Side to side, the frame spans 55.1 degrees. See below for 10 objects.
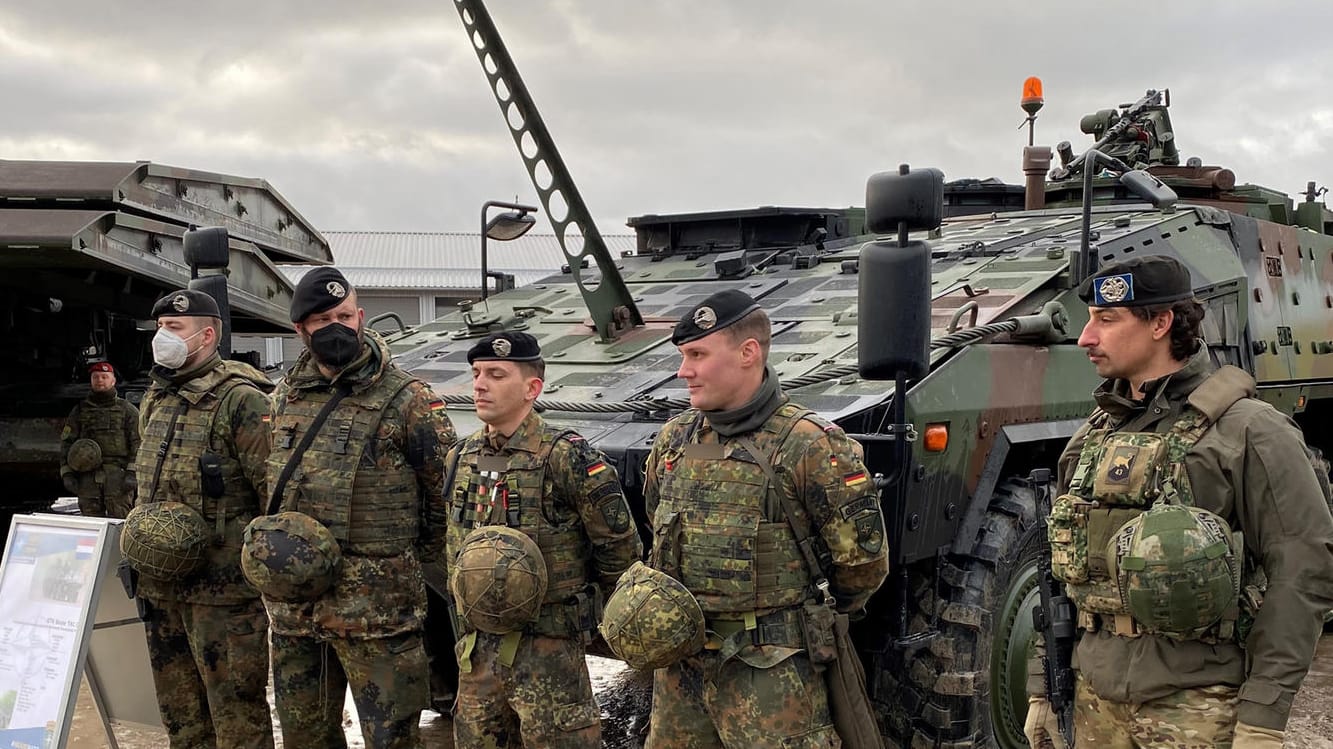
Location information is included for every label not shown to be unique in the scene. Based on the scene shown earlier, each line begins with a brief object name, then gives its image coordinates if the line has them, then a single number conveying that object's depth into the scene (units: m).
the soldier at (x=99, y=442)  9.03
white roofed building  29.66
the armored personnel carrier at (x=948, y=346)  4.31
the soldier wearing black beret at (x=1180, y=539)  2.62
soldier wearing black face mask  3.96
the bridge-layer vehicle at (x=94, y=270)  7.95
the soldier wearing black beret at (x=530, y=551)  3.56
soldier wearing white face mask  4.34
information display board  4.32
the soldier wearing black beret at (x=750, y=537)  3.10
